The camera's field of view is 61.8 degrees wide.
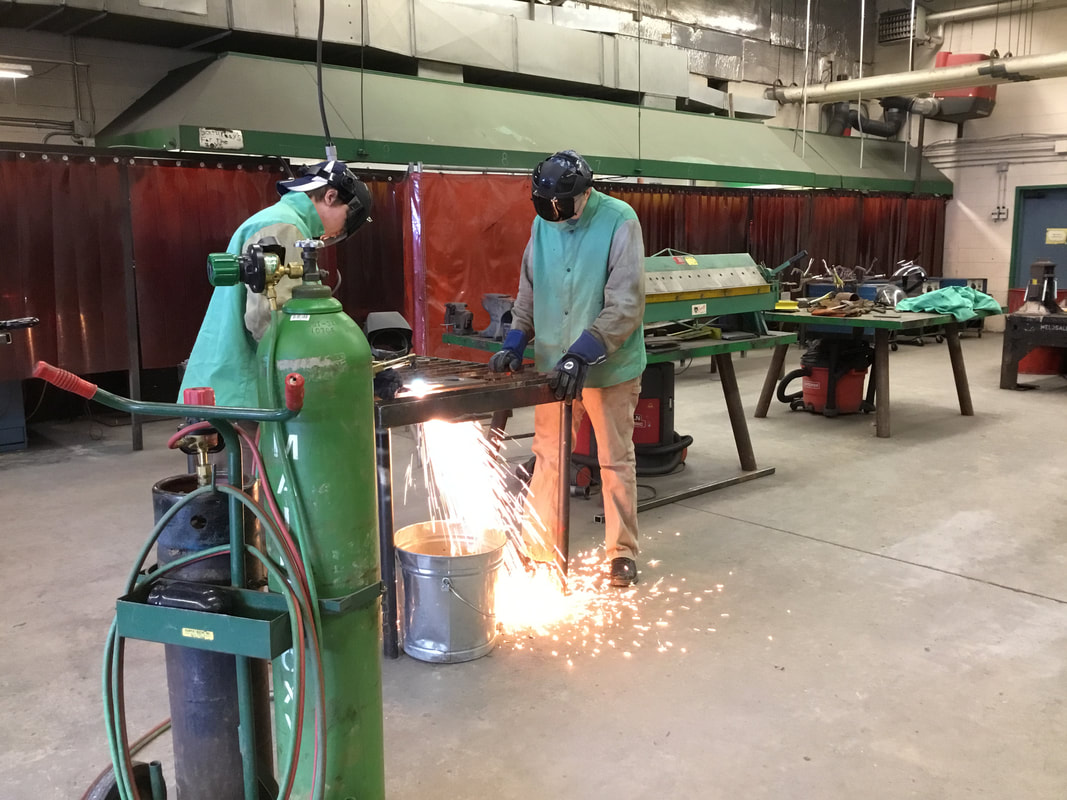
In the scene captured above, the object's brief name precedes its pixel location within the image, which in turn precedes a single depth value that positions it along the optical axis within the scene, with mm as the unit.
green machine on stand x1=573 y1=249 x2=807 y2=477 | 4602
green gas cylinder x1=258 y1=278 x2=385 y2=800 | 1568
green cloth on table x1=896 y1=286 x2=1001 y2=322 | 6457
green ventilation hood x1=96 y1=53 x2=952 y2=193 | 6043
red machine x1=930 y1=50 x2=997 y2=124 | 12016
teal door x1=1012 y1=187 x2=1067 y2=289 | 12398
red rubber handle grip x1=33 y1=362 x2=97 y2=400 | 1327
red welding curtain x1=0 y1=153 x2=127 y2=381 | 5648
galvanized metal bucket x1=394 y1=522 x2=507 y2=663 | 2785
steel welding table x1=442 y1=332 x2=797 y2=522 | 4484
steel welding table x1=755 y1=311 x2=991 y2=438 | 5949
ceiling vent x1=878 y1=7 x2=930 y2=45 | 12730
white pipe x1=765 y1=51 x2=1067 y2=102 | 10078
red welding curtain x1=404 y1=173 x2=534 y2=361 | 6418
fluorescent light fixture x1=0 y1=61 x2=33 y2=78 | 5984
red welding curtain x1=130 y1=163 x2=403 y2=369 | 6129
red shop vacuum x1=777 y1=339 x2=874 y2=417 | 6629
